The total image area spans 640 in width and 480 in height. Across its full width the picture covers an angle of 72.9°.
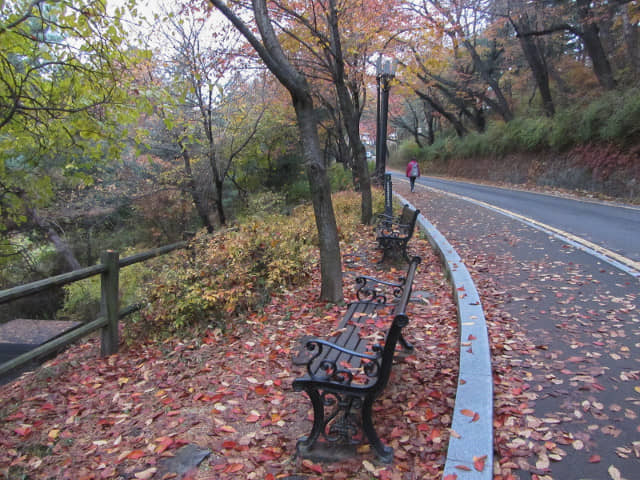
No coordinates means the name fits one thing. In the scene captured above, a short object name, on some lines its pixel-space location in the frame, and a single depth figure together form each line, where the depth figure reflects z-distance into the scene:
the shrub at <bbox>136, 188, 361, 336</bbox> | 5.71
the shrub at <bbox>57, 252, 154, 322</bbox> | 12.55
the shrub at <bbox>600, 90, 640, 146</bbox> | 15.23
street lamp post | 12.11
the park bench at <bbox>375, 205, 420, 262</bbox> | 7.45
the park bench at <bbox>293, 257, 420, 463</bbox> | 2.84
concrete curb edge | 2.61
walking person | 20.53
